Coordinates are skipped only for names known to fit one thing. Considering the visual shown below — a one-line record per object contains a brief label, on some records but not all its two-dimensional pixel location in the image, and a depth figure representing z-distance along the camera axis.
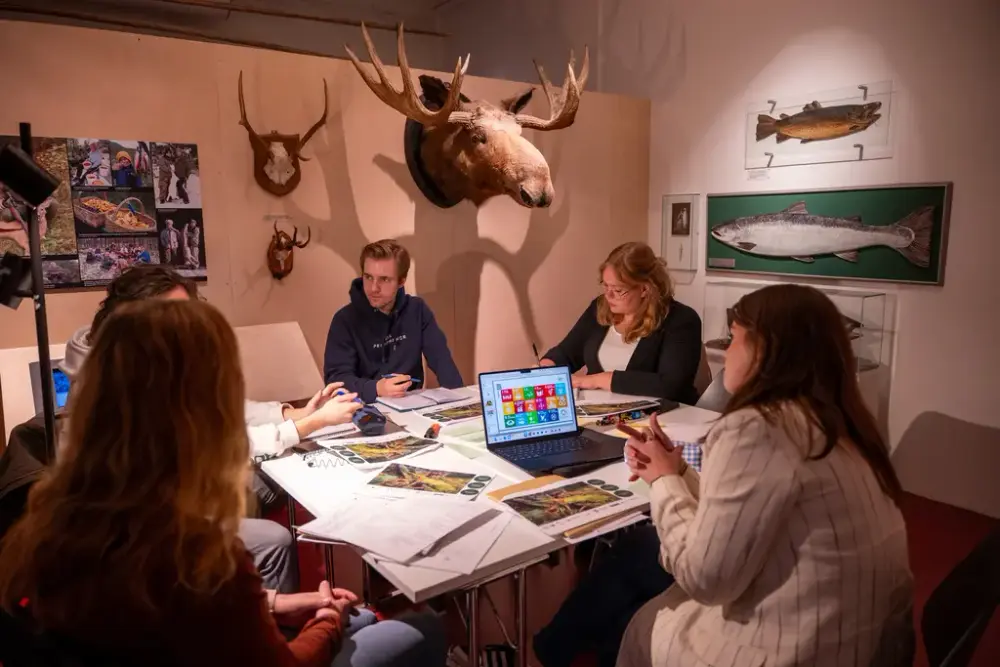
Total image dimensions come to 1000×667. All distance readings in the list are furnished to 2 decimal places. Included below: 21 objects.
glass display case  3.49
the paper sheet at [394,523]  1.41
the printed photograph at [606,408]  2.40
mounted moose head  3.06
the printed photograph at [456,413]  2.36
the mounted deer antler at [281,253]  3.18
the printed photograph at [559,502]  1.57
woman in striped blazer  1.17
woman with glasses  2.68
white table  1.31
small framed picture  4.31
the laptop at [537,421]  1.97
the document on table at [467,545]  1.36
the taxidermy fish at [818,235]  3.30
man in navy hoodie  2.79
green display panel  3.27
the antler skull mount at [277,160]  3.09
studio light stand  1.42
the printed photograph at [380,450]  1.94
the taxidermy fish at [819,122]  3.43
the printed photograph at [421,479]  1.73
